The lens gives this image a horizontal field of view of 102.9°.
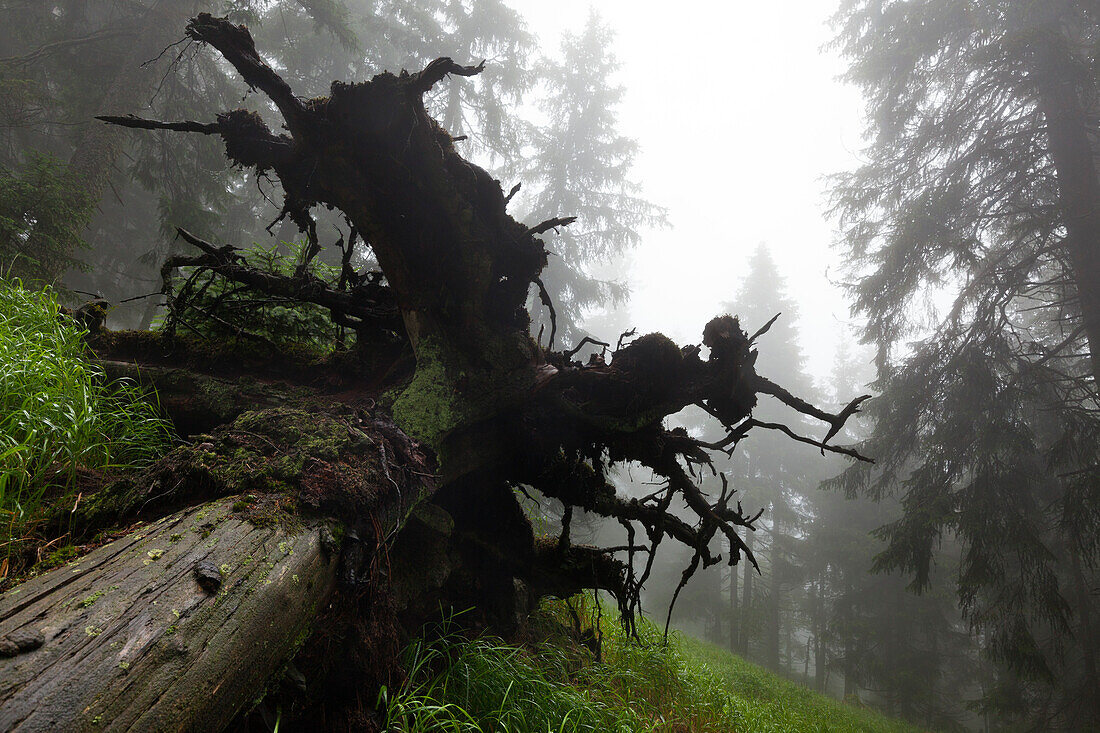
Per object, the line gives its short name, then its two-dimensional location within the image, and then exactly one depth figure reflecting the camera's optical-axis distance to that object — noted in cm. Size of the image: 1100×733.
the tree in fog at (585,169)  1575
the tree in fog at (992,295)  671
